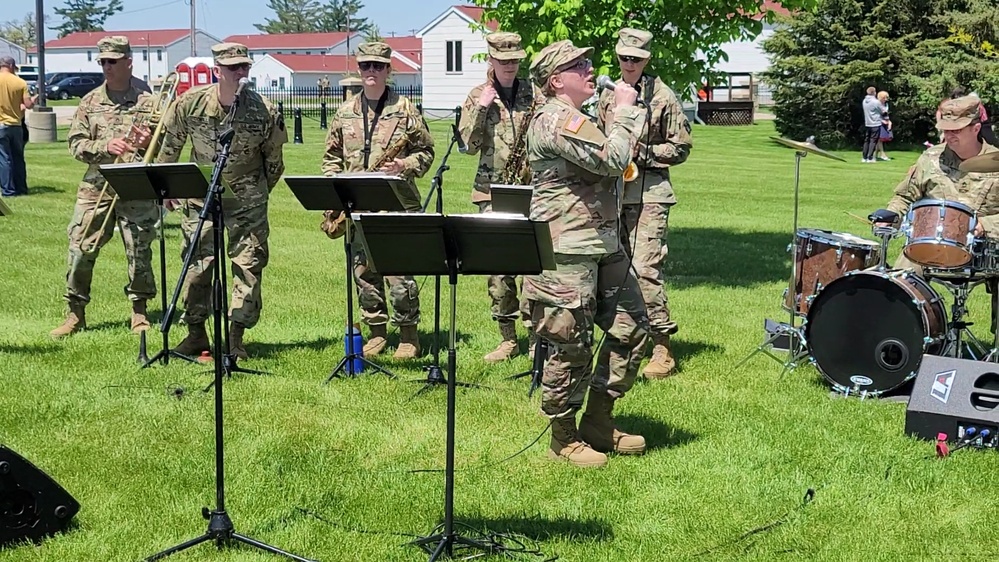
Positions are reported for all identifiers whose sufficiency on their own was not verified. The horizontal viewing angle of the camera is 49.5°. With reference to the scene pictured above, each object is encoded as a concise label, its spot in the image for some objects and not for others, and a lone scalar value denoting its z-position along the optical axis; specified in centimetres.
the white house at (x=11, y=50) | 9431
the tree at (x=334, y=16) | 13888
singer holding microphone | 560
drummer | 803
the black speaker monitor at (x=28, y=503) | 494
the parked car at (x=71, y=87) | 6175
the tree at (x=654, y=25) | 1191
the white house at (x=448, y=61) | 5628
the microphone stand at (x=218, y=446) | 502
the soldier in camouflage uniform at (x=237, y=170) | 824
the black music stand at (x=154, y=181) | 715
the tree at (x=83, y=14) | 13150
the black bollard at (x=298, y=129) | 3378
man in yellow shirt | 1820
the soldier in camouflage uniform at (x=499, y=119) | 811
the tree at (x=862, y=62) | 3528
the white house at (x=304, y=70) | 9381
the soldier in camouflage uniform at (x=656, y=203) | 838
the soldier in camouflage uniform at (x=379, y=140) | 839
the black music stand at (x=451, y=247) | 465
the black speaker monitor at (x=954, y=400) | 682
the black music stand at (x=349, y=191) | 746
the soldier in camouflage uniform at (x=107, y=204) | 911
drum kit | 745
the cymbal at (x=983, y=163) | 740
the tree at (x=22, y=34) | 12343
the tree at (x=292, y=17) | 13938
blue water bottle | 827
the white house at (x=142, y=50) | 10631
